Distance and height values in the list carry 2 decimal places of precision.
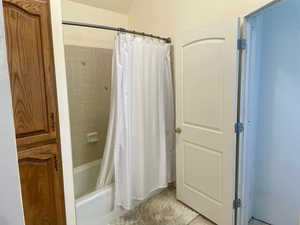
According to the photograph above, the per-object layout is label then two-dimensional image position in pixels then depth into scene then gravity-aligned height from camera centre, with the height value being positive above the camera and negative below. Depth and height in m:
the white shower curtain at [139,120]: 2.04 -0.35
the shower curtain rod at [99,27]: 1.85 +0.57
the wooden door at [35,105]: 1.14 -0.09
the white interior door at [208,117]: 1.79 -0.30
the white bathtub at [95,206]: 1.89 -1.14
